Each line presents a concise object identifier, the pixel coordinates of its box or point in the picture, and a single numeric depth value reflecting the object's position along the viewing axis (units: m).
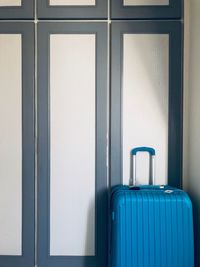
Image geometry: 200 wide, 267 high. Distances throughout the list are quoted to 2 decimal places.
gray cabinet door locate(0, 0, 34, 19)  1.79
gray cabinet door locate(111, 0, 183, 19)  1.77
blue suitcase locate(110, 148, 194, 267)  1.54
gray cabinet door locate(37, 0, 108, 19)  1.78
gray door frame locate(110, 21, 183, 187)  1.78
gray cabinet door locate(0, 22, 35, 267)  1.80
